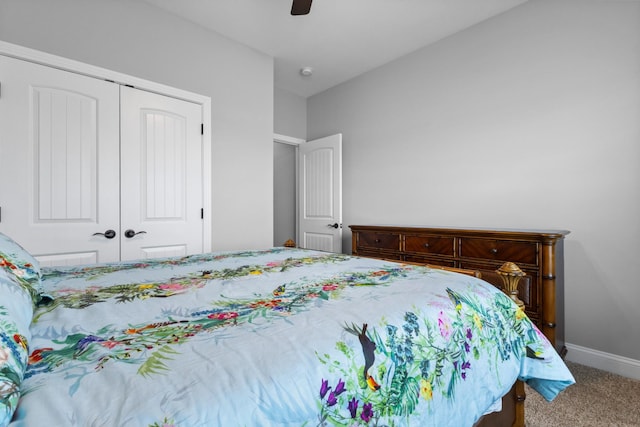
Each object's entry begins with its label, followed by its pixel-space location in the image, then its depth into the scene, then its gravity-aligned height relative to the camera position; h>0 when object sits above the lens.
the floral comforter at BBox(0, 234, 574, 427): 0.46 -0.28
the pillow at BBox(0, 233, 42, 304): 0.76 -0.15
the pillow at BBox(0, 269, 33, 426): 0.40 -0.22
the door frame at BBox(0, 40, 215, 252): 2.03 +1.02
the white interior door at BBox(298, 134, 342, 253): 3.78 +0.22
